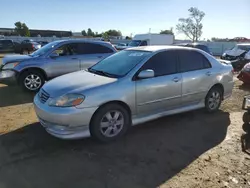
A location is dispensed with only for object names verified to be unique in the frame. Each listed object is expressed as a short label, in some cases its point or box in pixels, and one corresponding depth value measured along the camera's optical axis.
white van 18.79
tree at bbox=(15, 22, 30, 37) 53.93
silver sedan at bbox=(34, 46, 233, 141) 2.94
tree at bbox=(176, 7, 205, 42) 38.39
